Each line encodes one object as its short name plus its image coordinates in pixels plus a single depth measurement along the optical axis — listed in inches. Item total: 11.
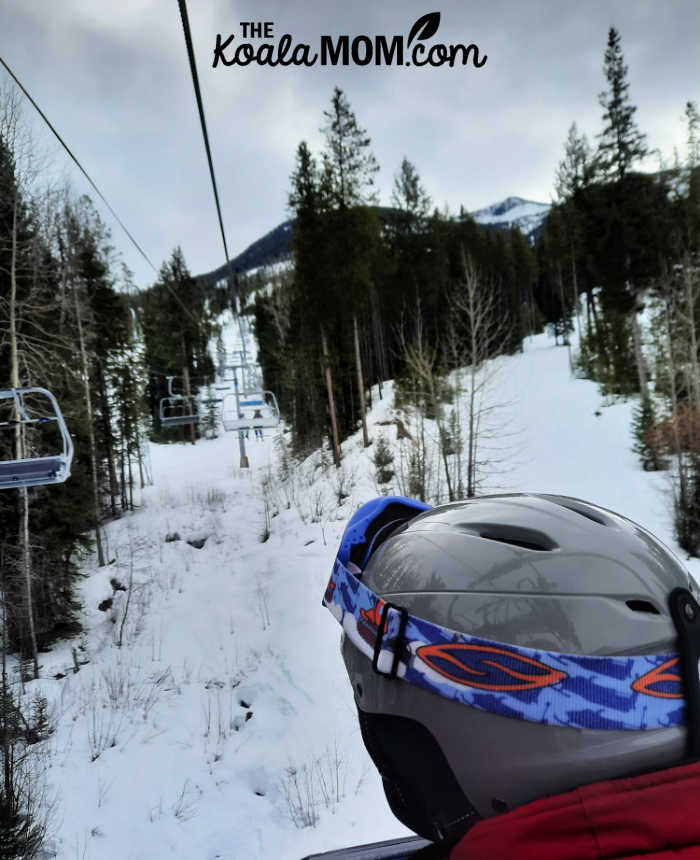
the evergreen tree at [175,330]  1197.7
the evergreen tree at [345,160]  679.1
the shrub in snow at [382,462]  501.0
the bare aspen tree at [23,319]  324.5
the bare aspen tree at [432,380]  421.0
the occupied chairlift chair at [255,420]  538.6
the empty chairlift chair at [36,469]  158.9
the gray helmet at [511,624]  30.2
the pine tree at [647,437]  485.4
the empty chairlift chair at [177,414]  540.1
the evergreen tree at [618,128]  718.5
